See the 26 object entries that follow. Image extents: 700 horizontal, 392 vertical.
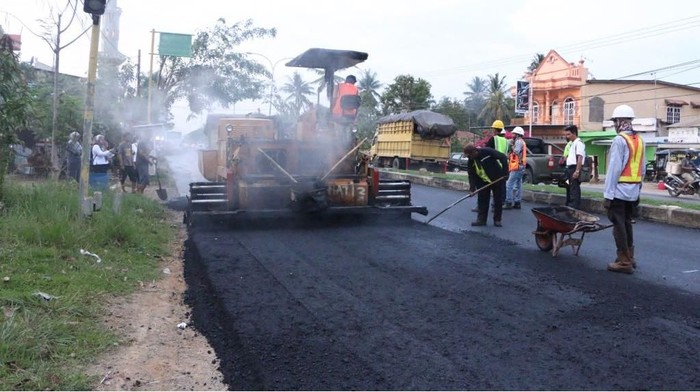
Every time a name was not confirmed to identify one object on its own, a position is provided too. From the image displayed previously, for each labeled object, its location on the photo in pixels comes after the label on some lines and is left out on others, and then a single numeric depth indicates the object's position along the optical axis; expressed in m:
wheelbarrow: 6.66
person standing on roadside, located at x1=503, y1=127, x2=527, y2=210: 11.32
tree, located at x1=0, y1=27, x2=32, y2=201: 7.98
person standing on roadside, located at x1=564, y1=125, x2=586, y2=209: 10.20
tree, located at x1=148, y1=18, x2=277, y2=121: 26.59
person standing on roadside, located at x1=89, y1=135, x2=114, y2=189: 11.98
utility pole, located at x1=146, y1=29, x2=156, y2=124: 24.92
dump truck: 24.42
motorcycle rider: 18.24
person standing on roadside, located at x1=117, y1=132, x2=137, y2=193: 13.15
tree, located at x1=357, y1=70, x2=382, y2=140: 31.79
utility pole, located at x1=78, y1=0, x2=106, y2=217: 7.02
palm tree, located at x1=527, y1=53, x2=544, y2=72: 57.15
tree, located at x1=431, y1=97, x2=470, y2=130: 55.38
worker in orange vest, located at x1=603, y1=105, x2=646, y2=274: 6.12
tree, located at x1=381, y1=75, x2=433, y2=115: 47.25
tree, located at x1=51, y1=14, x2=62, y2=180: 10.84
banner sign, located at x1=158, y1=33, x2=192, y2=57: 21.92
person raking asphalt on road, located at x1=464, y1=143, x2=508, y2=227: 9.23
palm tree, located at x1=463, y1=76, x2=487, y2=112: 73.75
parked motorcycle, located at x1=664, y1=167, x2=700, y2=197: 18.12
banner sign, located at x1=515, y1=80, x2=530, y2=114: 40.19
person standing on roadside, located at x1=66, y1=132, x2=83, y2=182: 12.88
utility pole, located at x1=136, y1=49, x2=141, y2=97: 27.31
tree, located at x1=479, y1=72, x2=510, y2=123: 54.03
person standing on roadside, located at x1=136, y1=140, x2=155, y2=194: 13.30
